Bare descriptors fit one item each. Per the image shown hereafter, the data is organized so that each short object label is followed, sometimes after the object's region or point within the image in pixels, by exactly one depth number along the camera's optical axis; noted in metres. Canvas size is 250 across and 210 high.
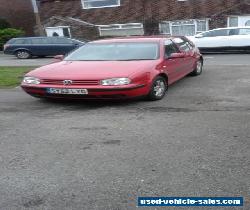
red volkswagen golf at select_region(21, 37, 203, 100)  4.92
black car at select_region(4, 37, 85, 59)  14.96
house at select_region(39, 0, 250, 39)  18.68
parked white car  13.10
